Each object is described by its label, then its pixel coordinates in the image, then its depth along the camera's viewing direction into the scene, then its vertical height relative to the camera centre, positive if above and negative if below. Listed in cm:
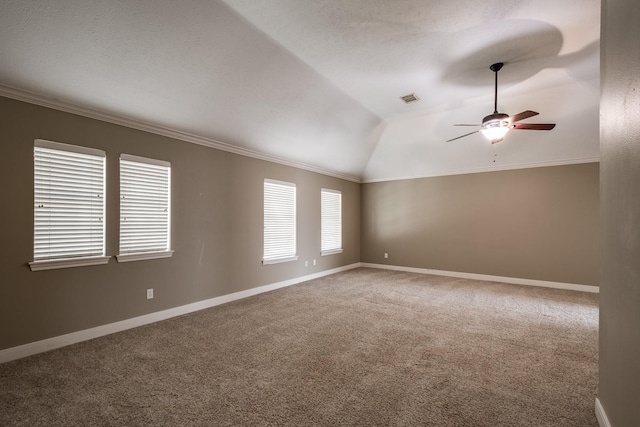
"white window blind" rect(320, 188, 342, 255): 721 -12
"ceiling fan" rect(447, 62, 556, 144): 372 +122
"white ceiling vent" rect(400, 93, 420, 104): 482 +202
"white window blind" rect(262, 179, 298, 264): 570 -10
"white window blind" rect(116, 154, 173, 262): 376 +11
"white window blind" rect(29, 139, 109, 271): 311 +12
